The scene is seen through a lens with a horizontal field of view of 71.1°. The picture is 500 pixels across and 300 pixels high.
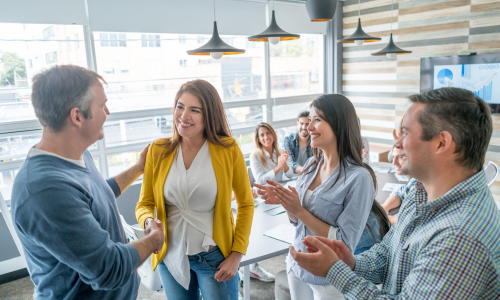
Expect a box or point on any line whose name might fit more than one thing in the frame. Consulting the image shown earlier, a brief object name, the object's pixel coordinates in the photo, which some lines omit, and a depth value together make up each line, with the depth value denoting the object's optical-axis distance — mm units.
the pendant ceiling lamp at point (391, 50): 3541
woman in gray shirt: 1522
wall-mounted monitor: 4211
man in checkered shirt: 801
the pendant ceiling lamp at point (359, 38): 3125
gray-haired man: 1011
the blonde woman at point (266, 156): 3598
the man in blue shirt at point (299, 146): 3875
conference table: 2041
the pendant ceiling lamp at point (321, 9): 2420
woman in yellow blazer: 1565
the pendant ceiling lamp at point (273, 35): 2281
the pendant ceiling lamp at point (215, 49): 2289
